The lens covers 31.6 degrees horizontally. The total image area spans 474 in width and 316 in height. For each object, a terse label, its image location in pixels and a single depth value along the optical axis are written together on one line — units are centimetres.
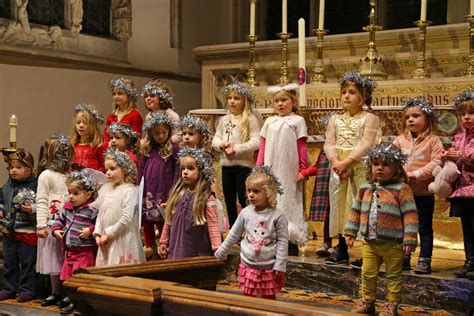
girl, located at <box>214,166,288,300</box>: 444
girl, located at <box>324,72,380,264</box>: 533
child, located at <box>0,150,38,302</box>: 585
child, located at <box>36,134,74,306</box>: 564
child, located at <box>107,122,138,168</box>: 604
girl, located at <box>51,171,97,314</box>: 541
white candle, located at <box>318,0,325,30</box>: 684
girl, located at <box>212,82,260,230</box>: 601
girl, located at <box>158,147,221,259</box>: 503
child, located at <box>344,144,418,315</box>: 442
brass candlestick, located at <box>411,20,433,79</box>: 632
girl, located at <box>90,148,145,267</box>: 523
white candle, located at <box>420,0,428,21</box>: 632
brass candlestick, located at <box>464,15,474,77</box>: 605
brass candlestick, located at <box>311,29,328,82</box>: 694
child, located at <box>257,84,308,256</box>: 572
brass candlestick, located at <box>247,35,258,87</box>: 717
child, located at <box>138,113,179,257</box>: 581
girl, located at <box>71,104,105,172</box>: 625
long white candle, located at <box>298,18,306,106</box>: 580
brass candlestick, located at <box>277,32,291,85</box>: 683
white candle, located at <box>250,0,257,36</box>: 701
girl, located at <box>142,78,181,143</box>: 647
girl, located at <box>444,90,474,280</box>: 491
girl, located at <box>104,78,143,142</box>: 665
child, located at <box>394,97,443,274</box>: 507
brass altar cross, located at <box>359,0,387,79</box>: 662
